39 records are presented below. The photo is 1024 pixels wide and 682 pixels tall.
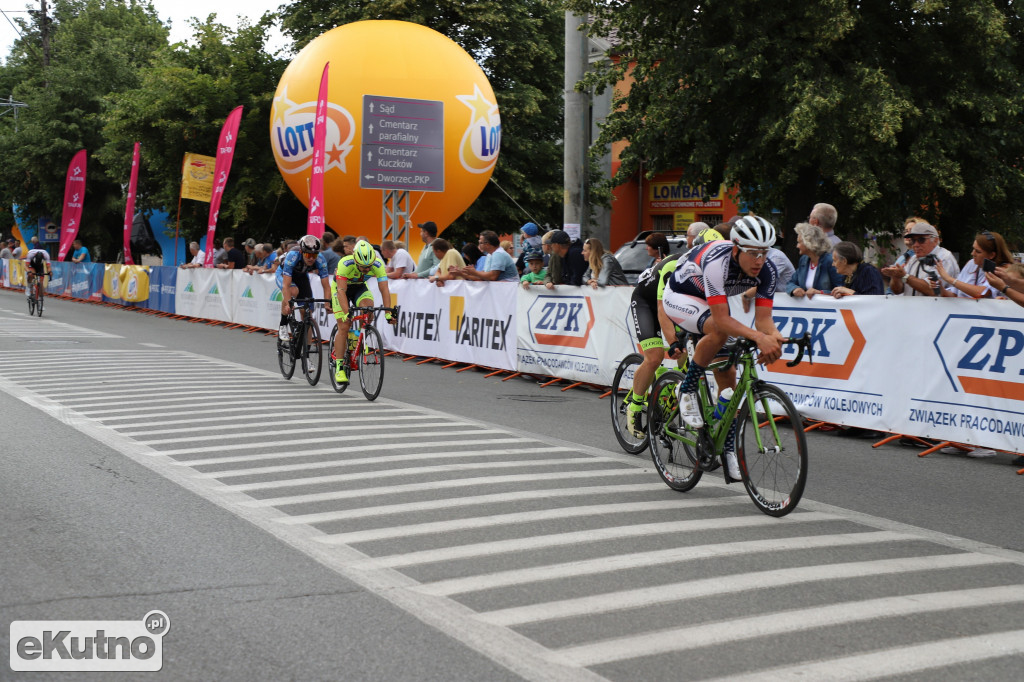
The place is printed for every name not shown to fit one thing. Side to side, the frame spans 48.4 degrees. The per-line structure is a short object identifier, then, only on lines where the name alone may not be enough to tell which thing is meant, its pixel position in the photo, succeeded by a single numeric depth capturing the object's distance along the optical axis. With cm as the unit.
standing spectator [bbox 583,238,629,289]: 1314
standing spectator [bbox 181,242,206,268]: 2832
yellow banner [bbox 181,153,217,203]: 3155
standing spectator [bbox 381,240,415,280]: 1859
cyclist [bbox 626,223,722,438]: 882
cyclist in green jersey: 1277
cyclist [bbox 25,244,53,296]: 2628
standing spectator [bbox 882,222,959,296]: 1057
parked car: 2125
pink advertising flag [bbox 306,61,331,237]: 2294
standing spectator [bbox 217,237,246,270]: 2588
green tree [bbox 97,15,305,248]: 3547
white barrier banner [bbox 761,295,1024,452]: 915
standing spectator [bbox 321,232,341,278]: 1820
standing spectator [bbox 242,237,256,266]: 2489
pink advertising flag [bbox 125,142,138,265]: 3312
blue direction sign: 2428
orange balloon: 2453
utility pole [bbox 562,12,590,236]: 1995
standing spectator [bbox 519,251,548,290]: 1509
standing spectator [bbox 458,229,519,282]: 1642
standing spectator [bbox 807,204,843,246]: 1157
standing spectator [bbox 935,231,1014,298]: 1012
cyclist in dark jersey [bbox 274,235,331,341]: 1333
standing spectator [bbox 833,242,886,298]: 1079
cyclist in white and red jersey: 666
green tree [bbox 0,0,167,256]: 4791
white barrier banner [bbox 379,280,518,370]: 1560
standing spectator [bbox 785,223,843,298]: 1109
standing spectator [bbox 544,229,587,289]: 1482
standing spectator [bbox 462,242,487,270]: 2302
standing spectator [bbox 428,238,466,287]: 1694
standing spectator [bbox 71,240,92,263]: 3612
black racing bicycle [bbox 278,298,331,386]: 1379
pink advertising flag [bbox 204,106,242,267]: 2828
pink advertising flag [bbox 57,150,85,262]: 3894
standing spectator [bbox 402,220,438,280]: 1827
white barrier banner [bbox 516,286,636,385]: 1340
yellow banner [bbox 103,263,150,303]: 3062
